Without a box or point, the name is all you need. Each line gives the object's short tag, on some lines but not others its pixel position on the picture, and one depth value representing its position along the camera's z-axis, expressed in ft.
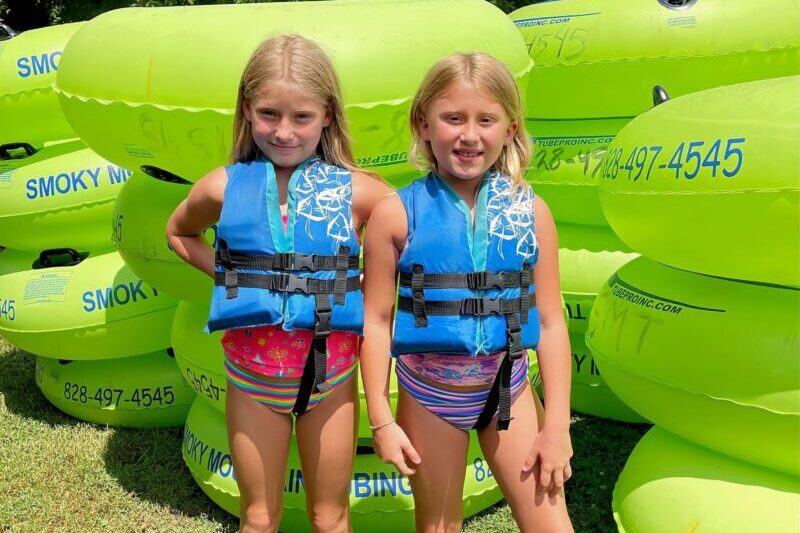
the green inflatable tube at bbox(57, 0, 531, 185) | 7.97
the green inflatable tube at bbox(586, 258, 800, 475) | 7.64
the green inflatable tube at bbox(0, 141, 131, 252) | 12.65
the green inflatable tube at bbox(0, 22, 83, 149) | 12.35
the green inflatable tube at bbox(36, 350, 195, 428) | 12.46
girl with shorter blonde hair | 6.15
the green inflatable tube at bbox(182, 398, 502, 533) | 9.64
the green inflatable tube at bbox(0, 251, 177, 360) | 12.13
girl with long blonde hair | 6.48
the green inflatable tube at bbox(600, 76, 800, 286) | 7.19
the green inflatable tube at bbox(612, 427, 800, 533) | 7.75
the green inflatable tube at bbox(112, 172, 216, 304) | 10.14
